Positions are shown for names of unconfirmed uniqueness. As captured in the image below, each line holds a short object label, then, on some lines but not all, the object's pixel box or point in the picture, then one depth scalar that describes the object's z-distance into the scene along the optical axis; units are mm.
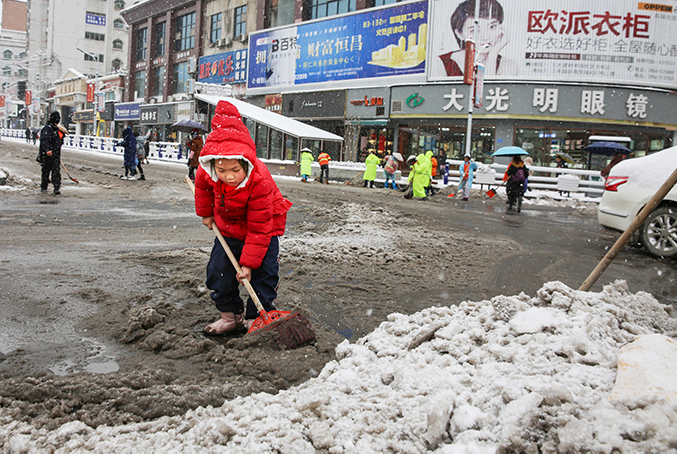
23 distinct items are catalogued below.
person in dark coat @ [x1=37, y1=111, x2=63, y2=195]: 10445
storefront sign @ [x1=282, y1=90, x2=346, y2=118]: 28469
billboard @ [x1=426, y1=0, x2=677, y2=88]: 22328
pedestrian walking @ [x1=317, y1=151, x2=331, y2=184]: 21500
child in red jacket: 3125
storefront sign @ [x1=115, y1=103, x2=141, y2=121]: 45625
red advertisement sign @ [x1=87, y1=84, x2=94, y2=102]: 50719
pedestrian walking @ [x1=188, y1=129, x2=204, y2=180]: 14070
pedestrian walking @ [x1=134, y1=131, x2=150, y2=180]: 15677
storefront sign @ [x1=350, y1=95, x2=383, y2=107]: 26469
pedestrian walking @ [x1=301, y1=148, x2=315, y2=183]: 21688
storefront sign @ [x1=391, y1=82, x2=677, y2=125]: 22062
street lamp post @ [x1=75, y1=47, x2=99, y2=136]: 49191
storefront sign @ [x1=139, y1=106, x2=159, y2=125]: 42469
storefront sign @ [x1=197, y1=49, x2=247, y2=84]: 35219
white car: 6695
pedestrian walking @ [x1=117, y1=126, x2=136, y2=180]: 15195
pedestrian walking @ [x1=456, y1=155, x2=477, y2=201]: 16442
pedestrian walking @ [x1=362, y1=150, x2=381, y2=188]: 20203
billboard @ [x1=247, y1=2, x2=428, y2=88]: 25969
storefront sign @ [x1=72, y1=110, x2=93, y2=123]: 54969
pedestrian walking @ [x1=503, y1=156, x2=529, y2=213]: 13117
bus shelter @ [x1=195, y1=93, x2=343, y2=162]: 22547
